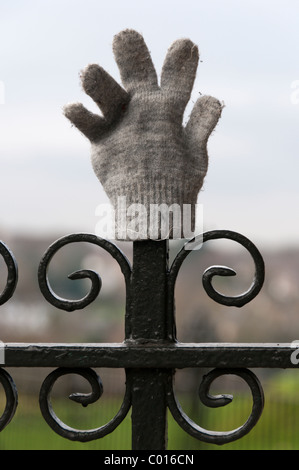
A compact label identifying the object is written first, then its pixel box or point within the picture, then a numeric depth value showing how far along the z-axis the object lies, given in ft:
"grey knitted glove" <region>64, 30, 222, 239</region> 4.82
